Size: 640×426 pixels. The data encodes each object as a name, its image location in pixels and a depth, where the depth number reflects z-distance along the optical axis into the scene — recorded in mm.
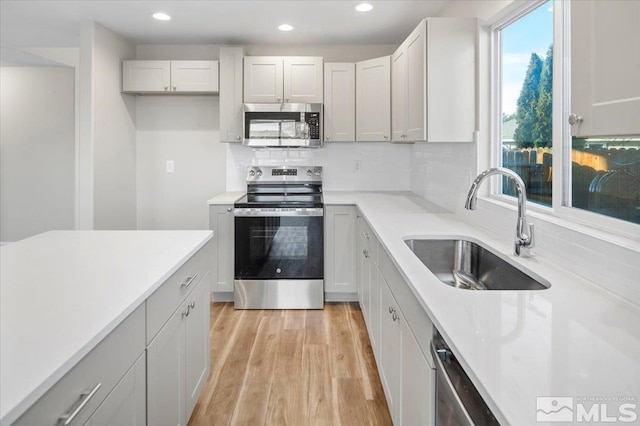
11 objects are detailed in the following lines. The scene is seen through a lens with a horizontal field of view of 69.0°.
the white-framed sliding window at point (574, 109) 925
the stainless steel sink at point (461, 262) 2020
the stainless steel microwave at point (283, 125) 4160
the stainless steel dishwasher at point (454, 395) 950
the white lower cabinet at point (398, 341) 1413
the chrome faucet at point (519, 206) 1831
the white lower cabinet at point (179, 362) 1571
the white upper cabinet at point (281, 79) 4215
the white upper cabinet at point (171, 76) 4309
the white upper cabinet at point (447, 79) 2770
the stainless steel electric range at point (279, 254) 3859
